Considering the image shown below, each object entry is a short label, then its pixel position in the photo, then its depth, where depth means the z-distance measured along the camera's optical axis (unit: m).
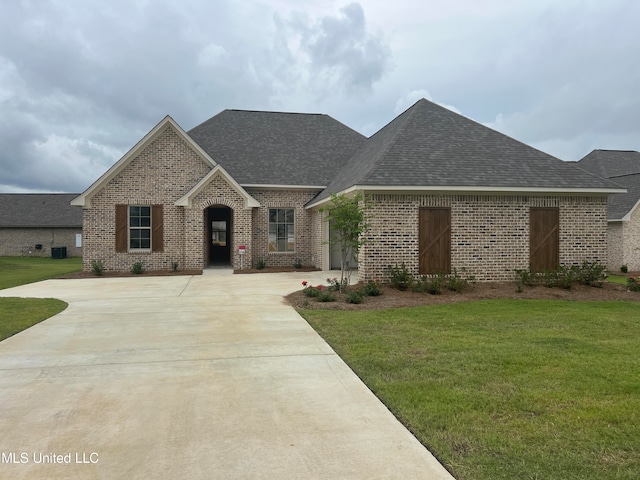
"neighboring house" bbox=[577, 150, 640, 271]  21.36
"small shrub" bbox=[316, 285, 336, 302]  10.53
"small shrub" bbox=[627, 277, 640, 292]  12.34
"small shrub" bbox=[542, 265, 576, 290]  12.43
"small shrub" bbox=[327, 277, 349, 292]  11.74
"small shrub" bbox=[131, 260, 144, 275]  17.86
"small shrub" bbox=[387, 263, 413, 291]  12.42
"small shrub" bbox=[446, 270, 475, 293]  12.13
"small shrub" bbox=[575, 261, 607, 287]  12.94
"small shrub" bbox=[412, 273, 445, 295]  11.80
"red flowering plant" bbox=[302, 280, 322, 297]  11.15
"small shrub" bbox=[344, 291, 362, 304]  10.37
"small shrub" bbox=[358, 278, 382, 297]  11.24
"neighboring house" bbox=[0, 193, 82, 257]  35.62
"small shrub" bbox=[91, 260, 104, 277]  17.61
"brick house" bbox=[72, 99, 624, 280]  13.38
